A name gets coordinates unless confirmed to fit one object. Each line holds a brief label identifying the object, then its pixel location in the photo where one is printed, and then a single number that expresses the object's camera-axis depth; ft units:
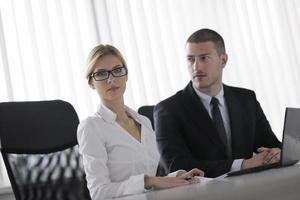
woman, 5.41
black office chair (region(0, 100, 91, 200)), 6.31
